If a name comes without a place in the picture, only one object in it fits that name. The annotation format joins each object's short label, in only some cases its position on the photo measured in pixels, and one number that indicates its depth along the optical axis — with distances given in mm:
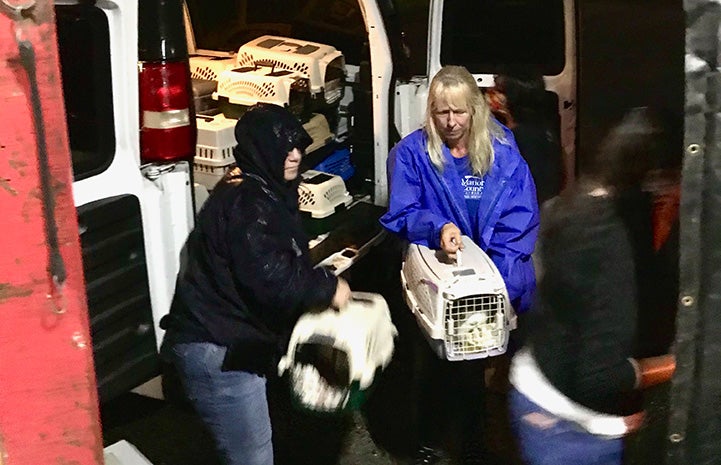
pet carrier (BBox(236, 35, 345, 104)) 5086
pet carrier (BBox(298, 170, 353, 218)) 4641
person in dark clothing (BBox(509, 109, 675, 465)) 2213
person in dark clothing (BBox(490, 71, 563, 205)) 4535
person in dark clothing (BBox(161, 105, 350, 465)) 2762
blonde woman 3602
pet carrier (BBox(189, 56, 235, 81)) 5312
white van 3021
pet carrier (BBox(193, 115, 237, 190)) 4598
